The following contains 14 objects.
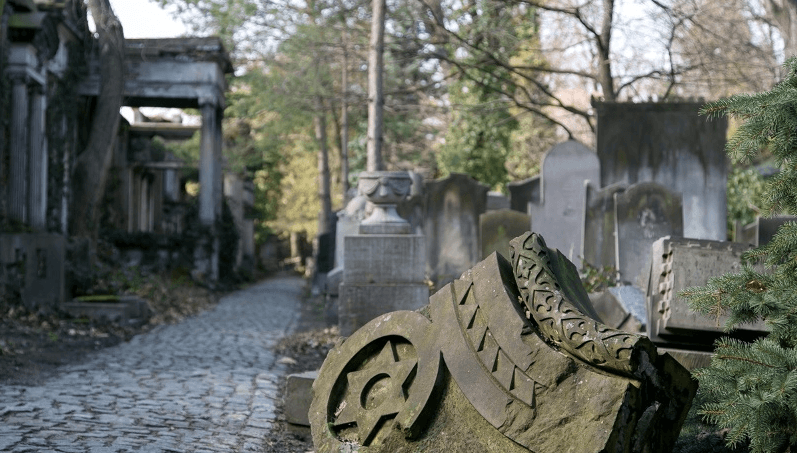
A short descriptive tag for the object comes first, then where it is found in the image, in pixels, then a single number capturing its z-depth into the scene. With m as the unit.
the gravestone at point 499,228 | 10.32
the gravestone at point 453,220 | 12.62
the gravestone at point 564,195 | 11.20
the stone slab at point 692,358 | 5.32
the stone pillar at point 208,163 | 22.95
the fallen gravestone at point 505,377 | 3.55
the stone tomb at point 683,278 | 5.66
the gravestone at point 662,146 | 12.85
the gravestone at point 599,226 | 10.98
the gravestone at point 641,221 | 10.20
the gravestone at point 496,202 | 15.43
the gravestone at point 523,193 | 13.55
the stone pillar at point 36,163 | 16.03
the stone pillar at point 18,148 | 14.93
